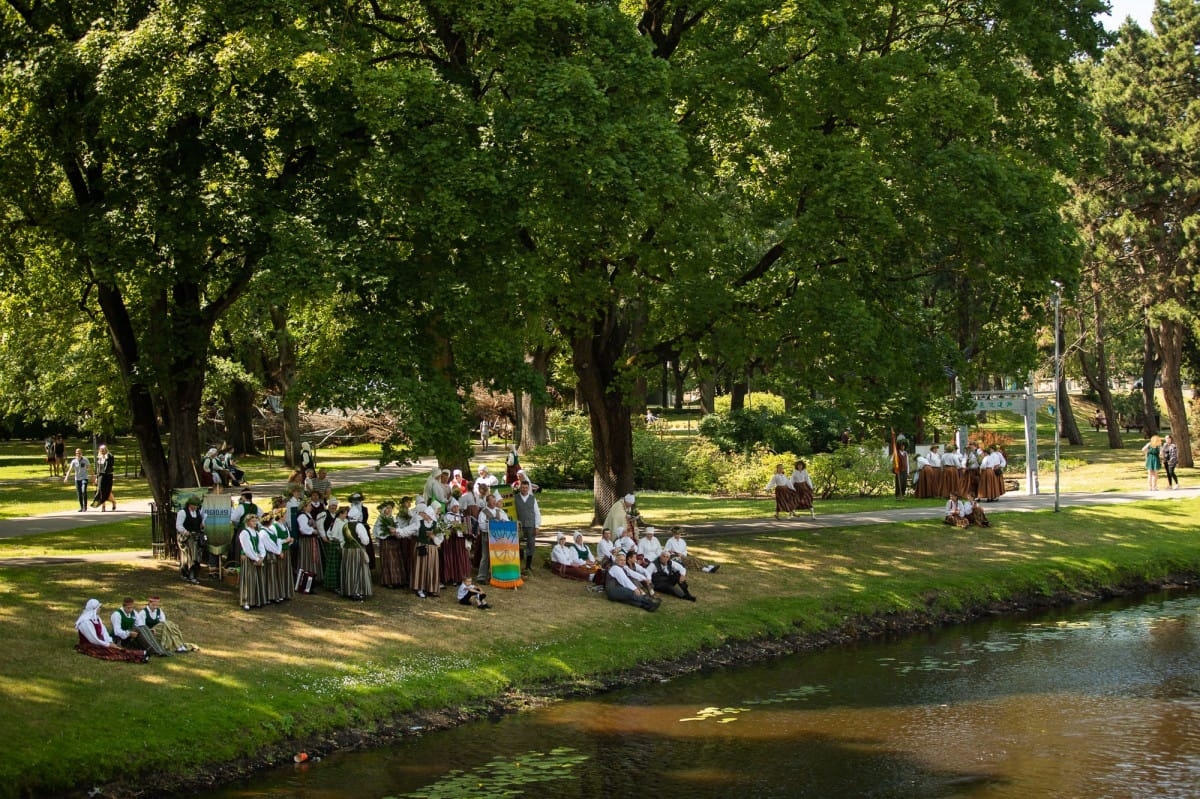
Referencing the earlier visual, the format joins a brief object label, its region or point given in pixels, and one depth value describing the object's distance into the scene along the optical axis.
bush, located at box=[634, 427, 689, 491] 42.41
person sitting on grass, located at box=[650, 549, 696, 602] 24.47
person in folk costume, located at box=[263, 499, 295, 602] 20.70
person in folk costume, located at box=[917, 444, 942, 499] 36.62
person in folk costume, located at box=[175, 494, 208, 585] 21.56
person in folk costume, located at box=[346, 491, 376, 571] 21.97
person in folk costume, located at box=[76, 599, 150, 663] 17.83
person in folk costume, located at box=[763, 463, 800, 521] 31.73
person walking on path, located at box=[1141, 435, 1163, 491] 38.66
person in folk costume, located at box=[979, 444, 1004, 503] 35.62
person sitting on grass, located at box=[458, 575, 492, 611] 22.28
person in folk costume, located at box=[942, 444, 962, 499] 35.69
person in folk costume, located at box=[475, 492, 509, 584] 23.52
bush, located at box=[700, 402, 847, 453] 45.75
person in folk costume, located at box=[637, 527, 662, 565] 24.50
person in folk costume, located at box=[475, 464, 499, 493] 25.19
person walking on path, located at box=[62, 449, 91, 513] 33.97
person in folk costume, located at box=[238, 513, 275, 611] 20.22
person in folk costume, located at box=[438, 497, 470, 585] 22.86
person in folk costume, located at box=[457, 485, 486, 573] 23.50
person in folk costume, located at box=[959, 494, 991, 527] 30.94
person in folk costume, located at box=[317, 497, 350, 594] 21.77
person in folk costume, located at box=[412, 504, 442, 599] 22.33
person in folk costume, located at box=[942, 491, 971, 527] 30.89
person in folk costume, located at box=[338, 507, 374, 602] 21.67
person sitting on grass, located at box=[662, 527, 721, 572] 25.30
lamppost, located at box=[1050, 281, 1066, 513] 32.06
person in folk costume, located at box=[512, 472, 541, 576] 24.91
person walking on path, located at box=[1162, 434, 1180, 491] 39.53
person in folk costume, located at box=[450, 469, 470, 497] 24.61
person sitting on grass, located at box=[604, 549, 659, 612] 23.53
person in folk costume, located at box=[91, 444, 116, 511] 33.94
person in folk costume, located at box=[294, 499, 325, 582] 21.58
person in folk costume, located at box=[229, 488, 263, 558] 21.53
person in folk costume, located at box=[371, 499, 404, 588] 22.31
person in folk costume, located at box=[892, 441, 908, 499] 38.41
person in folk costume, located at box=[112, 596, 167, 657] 18.12
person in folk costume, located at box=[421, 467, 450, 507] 24.21
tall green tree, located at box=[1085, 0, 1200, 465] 44.75
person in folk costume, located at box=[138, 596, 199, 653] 18.34
